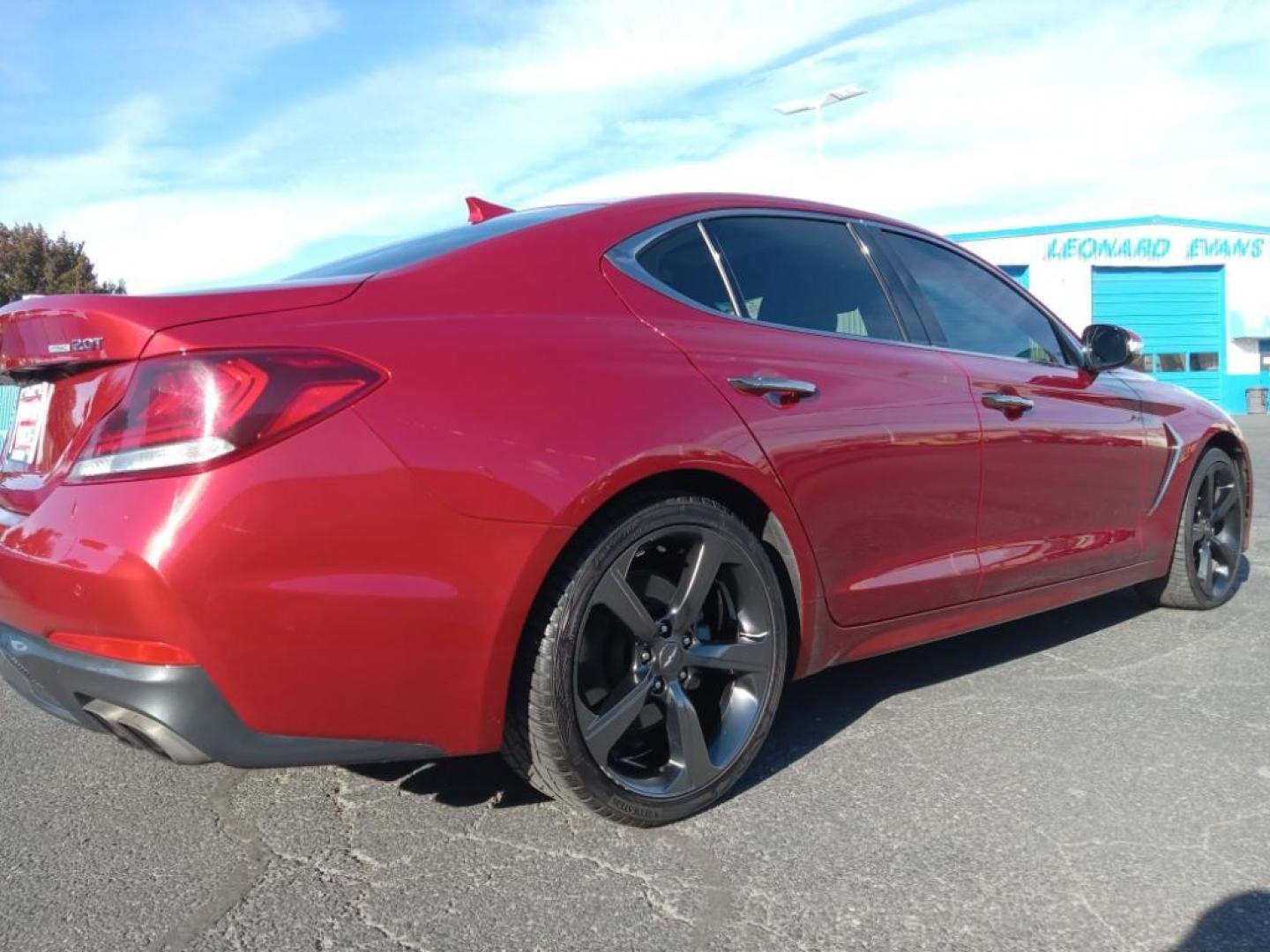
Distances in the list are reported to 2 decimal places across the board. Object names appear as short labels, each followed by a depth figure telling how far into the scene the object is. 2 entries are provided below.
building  30.97
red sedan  1.98
